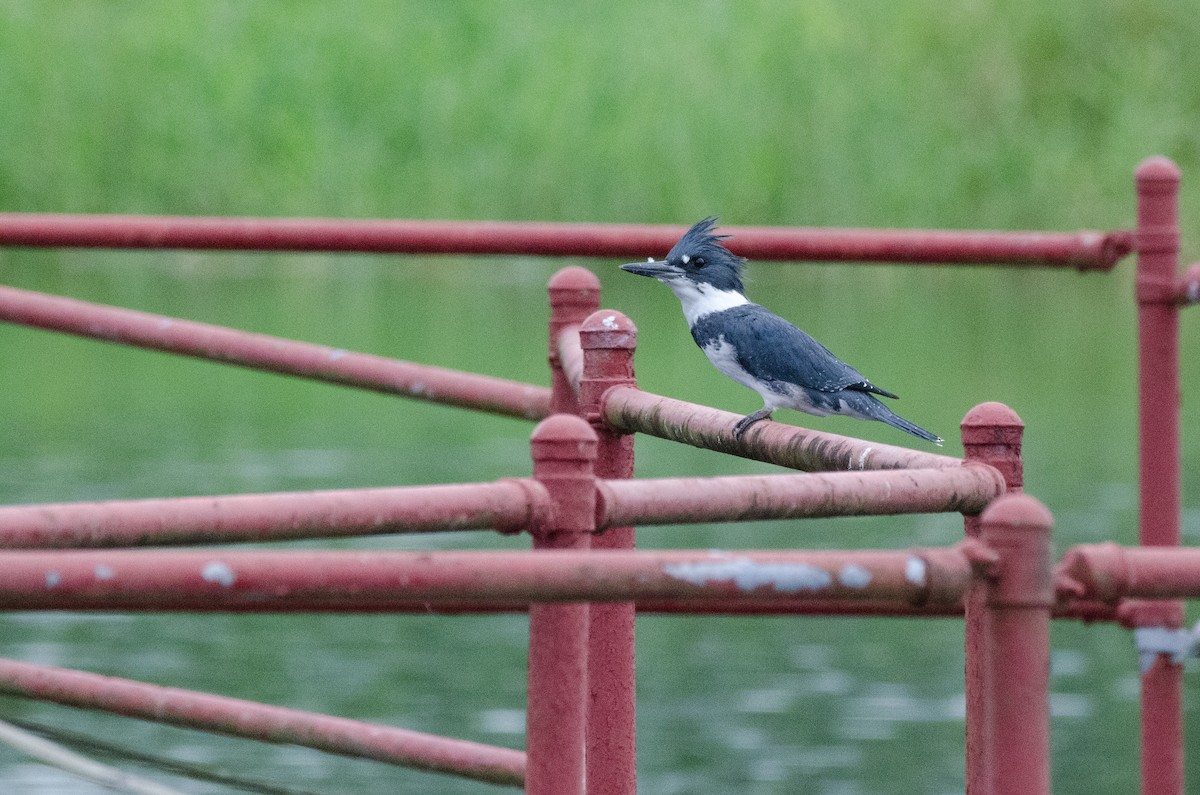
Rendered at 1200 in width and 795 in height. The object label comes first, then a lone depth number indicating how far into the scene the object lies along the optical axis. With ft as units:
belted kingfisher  57.23
